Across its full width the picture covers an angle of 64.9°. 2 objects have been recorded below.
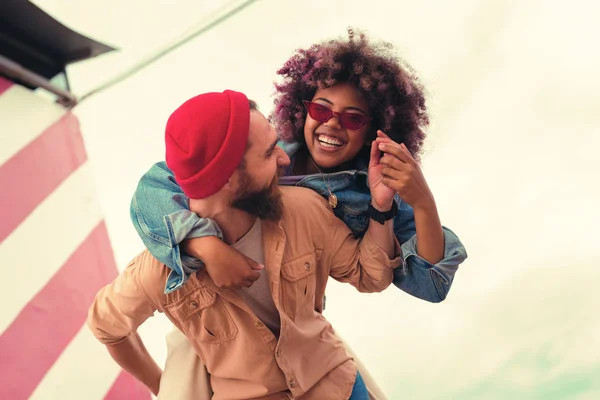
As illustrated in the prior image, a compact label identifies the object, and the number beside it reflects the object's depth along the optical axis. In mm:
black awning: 1726
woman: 832
